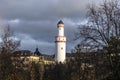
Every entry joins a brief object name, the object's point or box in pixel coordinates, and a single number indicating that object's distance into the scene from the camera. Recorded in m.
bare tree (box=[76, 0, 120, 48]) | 37.16
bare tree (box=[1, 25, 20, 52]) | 44.86
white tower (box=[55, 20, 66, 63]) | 155.85
